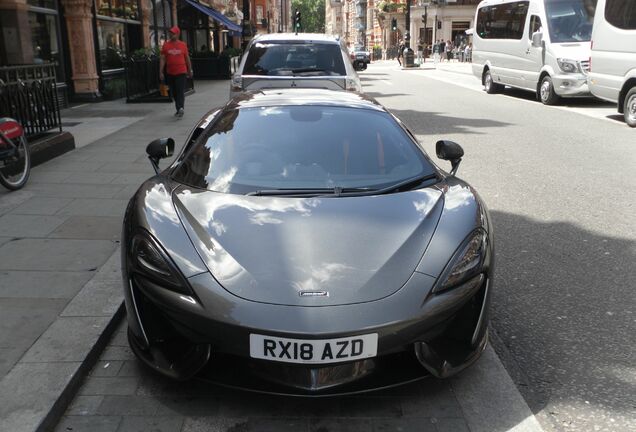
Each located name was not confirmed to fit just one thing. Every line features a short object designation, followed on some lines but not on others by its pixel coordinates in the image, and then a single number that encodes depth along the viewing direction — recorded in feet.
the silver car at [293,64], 28.42
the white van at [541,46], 47.80
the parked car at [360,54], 163.67
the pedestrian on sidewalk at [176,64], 42.96
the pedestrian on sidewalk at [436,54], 162.58
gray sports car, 8.26
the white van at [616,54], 37.06
